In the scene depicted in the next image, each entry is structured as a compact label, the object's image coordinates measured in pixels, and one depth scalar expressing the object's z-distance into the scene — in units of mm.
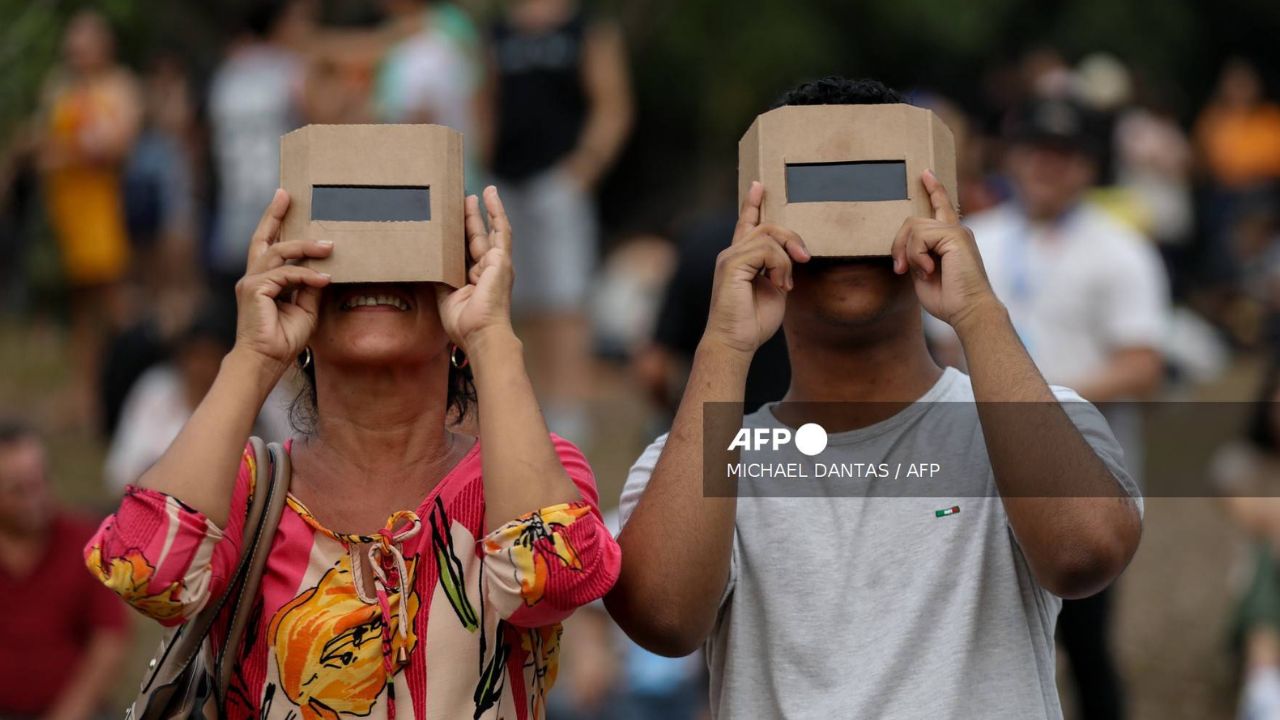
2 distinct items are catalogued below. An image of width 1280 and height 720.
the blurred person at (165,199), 11070
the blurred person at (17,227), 10567
